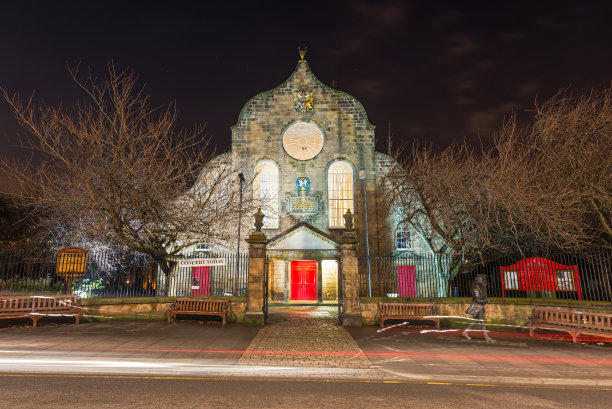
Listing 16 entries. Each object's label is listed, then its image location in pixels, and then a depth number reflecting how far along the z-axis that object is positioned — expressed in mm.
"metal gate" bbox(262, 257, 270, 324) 12242
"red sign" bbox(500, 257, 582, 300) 12062
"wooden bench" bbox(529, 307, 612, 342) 9109
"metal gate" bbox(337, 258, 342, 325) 12436
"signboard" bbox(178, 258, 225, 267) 12633
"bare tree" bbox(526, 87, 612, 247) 10805
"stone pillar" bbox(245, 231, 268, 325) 11766
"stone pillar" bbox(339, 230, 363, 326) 11820
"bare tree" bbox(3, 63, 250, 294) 11742
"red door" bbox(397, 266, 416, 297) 20625
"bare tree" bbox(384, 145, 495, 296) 14945
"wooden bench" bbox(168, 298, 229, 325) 11747
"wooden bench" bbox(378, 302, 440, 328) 11625
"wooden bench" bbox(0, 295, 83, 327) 10539
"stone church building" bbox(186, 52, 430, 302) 21609
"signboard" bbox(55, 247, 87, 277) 12375
